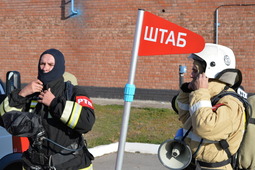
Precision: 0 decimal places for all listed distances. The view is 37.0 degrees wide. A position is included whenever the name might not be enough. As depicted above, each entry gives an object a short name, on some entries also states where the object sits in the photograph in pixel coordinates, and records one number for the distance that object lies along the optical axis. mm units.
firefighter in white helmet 2635
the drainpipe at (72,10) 13639
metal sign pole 2385
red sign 2418
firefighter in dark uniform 2826
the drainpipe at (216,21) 12156
